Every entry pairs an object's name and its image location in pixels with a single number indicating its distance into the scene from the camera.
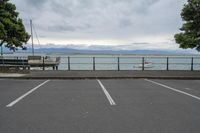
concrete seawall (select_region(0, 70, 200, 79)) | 8.34
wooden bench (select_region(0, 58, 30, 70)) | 10.29
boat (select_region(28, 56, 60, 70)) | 16.69
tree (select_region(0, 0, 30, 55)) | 10.42
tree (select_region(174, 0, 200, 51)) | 9.39
